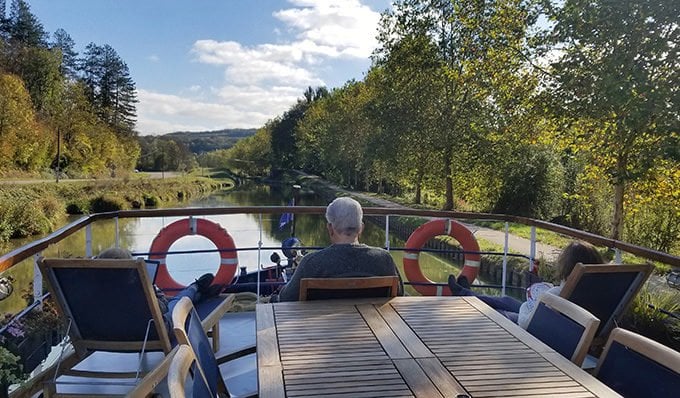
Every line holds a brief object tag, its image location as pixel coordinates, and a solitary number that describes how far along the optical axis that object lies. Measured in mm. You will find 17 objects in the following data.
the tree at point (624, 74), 4516
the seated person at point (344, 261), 1928
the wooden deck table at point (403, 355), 1173
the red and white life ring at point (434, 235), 3961
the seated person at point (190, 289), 1993
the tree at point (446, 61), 13812
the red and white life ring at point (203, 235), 3615
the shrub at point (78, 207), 19922
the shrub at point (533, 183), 14398
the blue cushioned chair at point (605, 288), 1931
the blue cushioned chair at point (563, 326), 1438
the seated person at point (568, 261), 2037
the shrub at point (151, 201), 25411
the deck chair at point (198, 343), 1224
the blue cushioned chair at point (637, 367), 1213
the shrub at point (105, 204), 21178
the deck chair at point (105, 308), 1820
